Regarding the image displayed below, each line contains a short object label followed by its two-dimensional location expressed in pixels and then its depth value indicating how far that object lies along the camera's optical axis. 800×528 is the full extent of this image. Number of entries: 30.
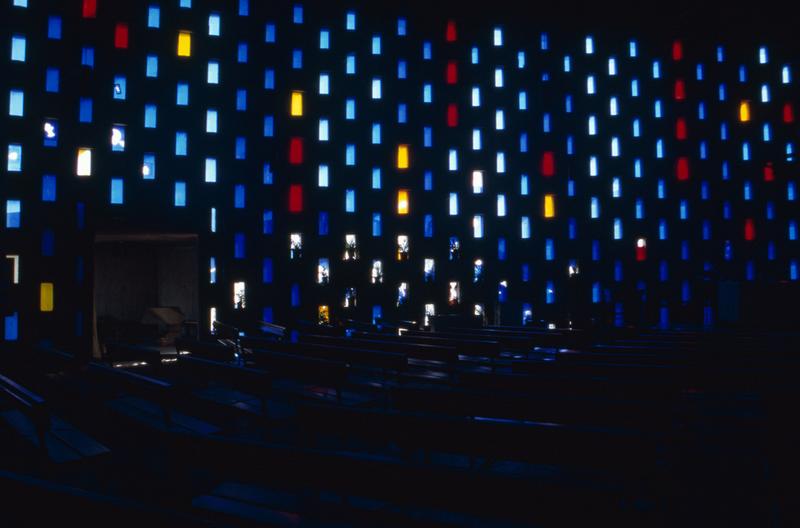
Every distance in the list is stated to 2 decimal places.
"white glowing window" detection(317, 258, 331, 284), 18.45
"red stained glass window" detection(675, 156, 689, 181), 23.91
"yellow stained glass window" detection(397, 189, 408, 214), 19.69
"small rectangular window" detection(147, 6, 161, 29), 16.80
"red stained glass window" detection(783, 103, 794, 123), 25.36
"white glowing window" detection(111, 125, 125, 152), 16.01
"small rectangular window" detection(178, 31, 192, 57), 17.06
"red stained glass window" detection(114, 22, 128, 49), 16.30
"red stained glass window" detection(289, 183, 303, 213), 18.30
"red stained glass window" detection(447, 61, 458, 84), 20.48
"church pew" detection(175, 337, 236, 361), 7.11
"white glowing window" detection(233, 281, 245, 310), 17.34
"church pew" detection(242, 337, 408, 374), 5.91
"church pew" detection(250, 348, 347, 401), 5.29
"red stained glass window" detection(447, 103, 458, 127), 20.38
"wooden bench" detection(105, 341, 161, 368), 6.16
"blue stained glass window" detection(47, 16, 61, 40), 15.41
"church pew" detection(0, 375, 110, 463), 3.74
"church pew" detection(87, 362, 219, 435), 4.40
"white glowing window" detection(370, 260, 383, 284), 19.11
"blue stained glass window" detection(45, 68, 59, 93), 15.33
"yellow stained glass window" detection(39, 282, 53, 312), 14.95
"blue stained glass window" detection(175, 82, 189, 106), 16.91
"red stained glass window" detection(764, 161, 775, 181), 25.22
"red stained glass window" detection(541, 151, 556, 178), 21.66
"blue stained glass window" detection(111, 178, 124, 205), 15.91
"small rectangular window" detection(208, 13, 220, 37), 17.50
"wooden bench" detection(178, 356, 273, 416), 4.85
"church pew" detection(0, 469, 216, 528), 1.61
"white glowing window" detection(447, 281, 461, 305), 19.97
